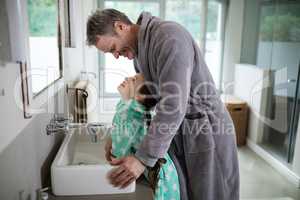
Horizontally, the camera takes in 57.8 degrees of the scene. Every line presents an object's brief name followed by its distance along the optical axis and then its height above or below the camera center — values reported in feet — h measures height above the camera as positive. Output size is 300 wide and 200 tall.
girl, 3.22 -1.04
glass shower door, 9.16 -0.41
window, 13.28 +1.63
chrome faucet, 4.29 -1.24
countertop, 3.80 -2.02
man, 2.77 -0.62
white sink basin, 3.69 -1.73
